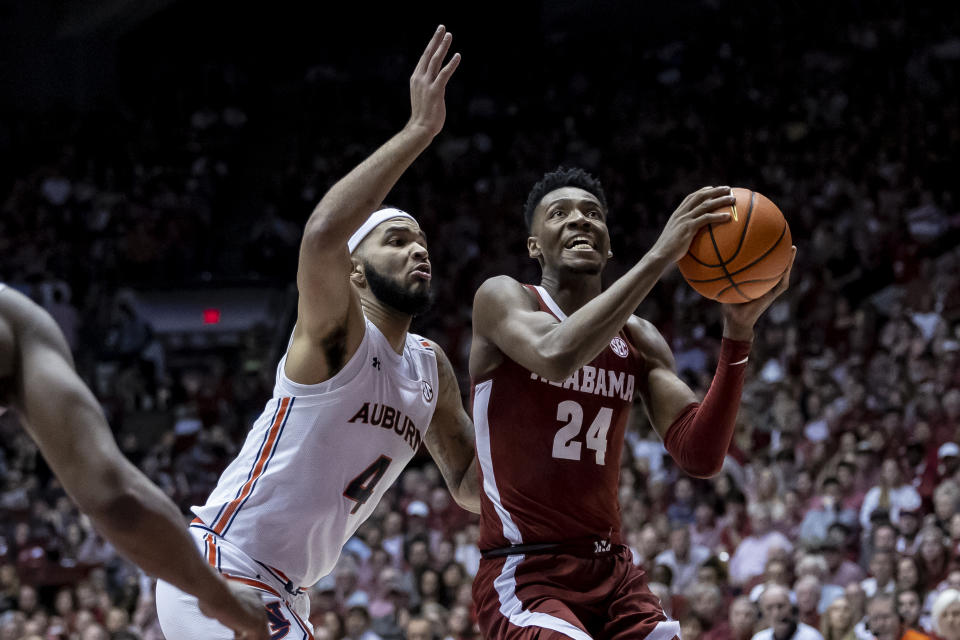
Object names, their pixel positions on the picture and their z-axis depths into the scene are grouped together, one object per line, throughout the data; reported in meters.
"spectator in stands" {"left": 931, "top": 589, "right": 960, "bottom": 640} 5.68
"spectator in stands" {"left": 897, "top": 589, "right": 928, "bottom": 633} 6.36
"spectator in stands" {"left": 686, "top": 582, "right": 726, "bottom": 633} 7.09
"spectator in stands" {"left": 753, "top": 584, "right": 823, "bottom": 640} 6.39
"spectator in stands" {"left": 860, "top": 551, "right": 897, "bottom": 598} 6.84
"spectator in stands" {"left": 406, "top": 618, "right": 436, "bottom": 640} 7.66
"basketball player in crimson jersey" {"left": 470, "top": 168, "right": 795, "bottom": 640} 3.43
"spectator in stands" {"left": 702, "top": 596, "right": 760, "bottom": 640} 6.64
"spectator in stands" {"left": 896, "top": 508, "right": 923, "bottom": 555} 7.21
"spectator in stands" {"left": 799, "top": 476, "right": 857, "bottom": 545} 7.79
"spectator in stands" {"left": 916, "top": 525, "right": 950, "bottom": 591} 6.81
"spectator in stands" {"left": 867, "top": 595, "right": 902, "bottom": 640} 6.28
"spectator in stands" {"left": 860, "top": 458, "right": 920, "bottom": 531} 7.84
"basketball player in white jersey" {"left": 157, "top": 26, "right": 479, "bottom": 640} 3.36
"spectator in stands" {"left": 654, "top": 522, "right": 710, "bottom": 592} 7.98
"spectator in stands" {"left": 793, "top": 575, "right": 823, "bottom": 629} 6.84
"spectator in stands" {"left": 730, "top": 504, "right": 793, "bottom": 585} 7.81
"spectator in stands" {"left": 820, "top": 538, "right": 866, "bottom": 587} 7.31
